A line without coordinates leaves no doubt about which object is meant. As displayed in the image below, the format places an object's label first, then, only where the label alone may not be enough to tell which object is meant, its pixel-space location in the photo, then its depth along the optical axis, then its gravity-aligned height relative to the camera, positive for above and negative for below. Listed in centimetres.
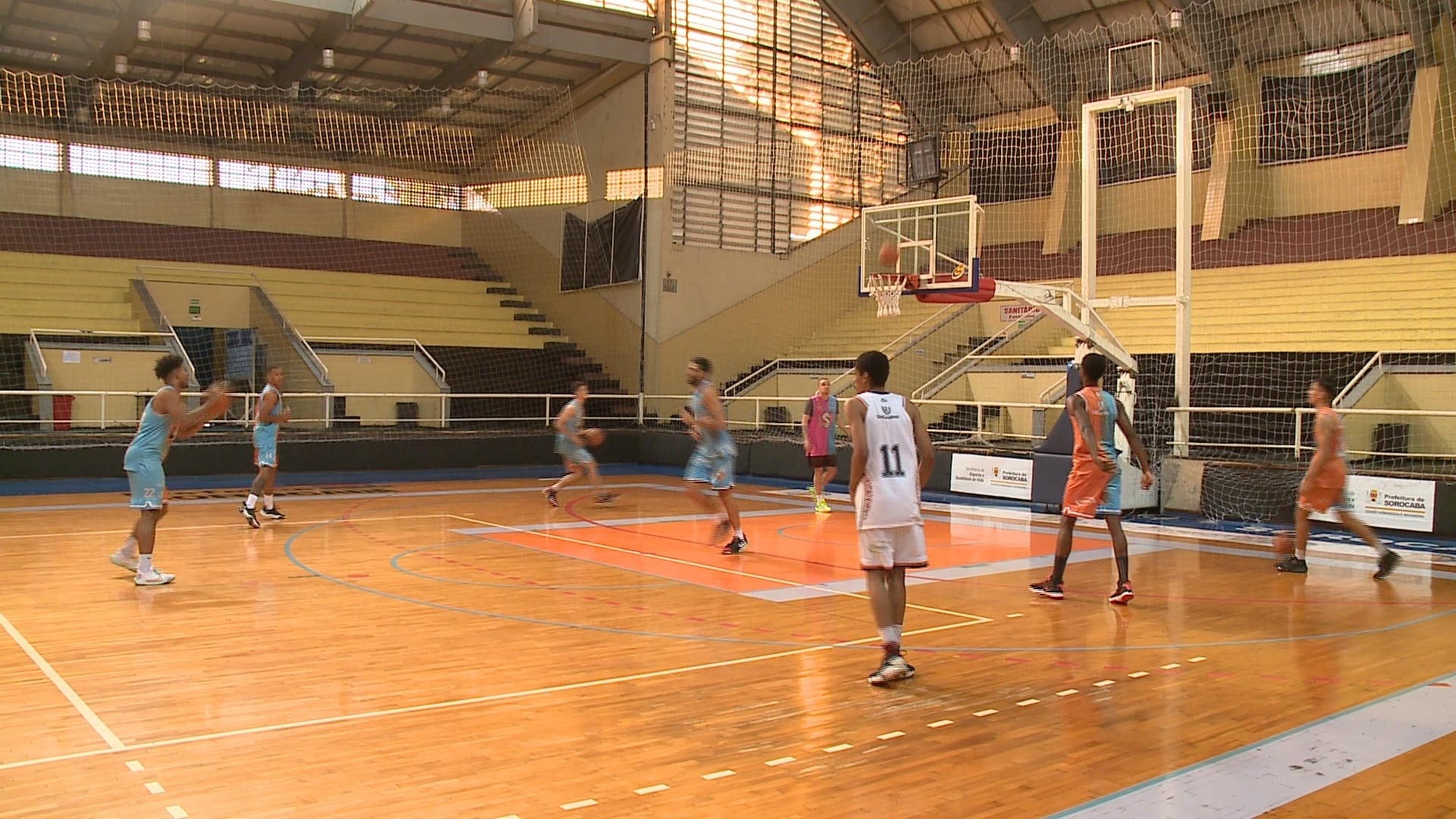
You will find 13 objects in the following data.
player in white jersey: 599 -34
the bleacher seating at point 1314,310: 1833 +227
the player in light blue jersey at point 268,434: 1263 -16
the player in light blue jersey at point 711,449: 1053 -20
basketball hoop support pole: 1415 +253
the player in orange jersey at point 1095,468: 814 -24
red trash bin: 1830 +10
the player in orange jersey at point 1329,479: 920 -32
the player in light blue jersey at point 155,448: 851 -24
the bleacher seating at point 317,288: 2169 +279
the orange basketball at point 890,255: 1580 +249
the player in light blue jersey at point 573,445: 1437 -26
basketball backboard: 1501 +271
